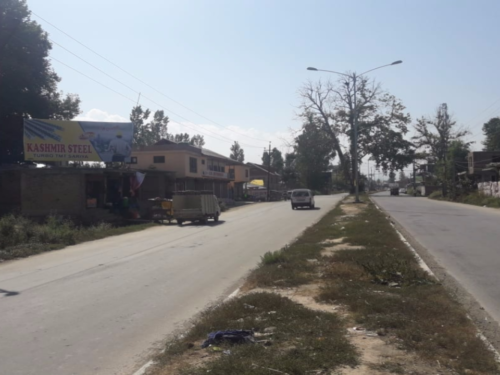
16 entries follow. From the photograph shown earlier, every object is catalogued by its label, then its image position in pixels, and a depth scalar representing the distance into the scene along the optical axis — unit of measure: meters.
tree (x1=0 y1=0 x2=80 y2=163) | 45.69
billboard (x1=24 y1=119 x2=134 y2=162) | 39.09
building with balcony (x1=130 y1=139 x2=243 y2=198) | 55.22
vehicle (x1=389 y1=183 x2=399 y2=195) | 100.69
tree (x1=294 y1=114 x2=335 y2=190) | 70.31
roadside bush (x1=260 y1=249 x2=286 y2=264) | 13.55
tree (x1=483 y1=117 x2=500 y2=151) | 99.94
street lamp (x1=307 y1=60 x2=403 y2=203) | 39.64
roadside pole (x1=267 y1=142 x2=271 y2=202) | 79.86
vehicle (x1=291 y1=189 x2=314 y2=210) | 47.59
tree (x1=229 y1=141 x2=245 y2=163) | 153.00
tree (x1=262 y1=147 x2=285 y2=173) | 144.45
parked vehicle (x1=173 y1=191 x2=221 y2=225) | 33.09
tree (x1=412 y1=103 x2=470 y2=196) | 92.62
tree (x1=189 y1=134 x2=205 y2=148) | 127.98
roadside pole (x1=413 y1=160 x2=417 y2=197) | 99.10
